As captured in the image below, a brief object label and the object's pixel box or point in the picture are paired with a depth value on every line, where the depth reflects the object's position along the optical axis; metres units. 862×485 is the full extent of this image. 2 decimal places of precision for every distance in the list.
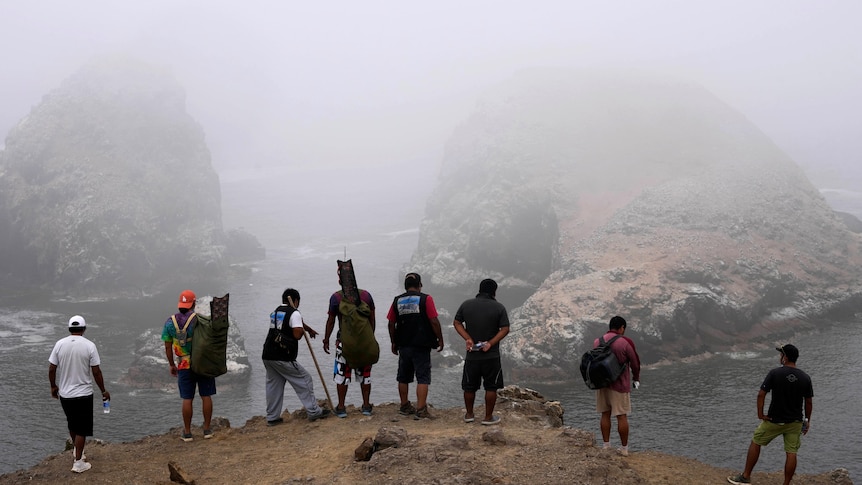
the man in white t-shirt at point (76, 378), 12.41
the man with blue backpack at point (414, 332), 13.95
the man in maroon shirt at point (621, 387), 12.87
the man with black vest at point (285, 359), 14.05
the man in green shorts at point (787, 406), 12.55
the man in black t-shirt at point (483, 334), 13.30
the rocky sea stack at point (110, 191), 91.38
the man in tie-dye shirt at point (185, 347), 13.77
